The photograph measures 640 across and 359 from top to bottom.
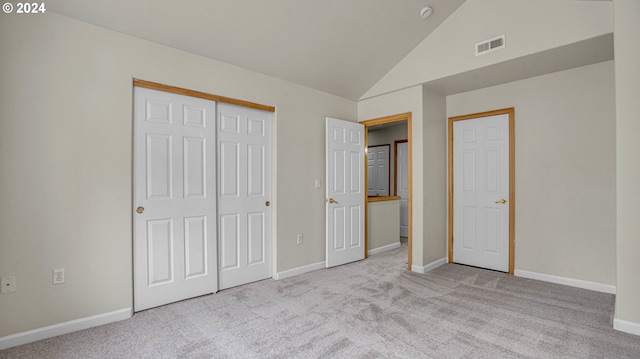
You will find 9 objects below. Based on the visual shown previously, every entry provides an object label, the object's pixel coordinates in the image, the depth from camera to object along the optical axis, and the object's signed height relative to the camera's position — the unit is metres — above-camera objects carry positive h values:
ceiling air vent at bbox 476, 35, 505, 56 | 3.21 +1.45
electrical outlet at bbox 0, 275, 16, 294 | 2.16 -0.74
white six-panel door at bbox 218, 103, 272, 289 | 3.34 -0.16
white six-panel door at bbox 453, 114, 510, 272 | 3.99 -0.17
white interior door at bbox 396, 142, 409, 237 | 6.54 -0.05
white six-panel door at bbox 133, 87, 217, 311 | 2.77 -0.17
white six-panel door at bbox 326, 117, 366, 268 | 4.18 -0.17
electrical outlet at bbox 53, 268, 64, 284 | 2.33 -0.73
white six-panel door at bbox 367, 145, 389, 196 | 6.87 +0.22
